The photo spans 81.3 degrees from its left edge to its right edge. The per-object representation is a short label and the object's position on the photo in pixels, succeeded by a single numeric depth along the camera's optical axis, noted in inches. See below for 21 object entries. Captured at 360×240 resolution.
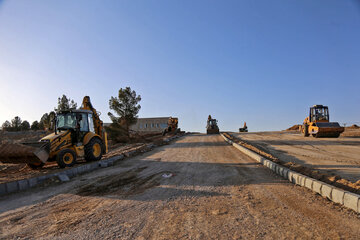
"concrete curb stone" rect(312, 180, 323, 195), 190.5
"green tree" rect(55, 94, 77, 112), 1342.3
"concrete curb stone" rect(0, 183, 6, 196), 226.6
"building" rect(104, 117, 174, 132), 2241.6
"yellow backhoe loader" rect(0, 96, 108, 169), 315.0
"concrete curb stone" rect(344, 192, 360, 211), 150.3
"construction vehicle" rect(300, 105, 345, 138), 799.1
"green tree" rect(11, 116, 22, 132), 2087.8
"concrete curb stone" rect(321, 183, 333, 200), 177.3
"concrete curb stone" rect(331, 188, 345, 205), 163.6
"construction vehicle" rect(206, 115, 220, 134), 1517.0
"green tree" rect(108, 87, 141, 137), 1058.3
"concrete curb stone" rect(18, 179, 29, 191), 241.8
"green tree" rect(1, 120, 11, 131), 2091.5
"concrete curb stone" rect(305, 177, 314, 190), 204.1
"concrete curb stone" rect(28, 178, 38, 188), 251.8
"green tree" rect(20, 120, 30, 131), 2114.2
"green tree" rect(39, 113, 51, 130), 1611.2
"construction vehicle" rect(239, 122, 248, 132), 2085.9
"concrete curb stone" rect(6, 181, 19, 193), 231.3
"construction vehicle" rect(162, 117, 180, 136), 1501.4
